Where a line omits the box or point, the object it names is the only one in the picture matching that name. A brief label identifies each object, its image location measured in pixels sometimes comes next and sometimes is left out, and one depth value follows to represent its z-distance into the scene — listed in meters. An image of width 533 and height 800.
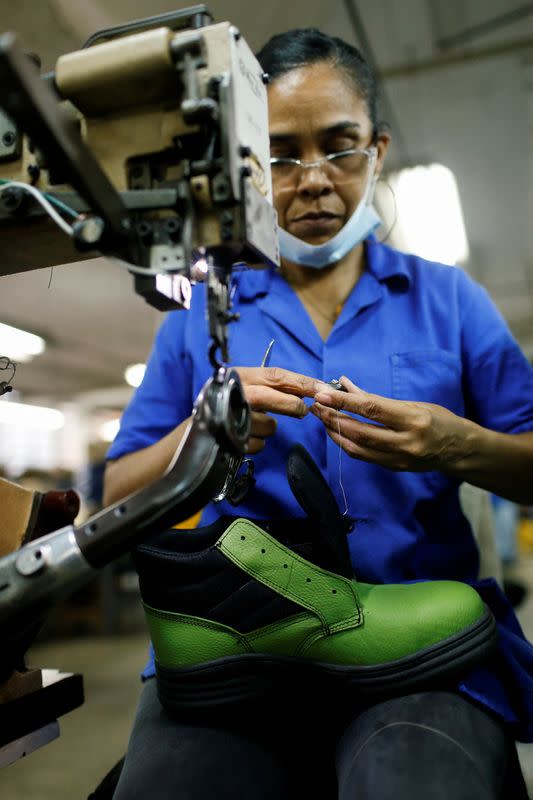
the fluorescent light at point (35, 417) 7.86
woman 0.71
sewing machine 0.55
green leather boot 0.71
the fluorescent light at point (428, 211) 2.74
